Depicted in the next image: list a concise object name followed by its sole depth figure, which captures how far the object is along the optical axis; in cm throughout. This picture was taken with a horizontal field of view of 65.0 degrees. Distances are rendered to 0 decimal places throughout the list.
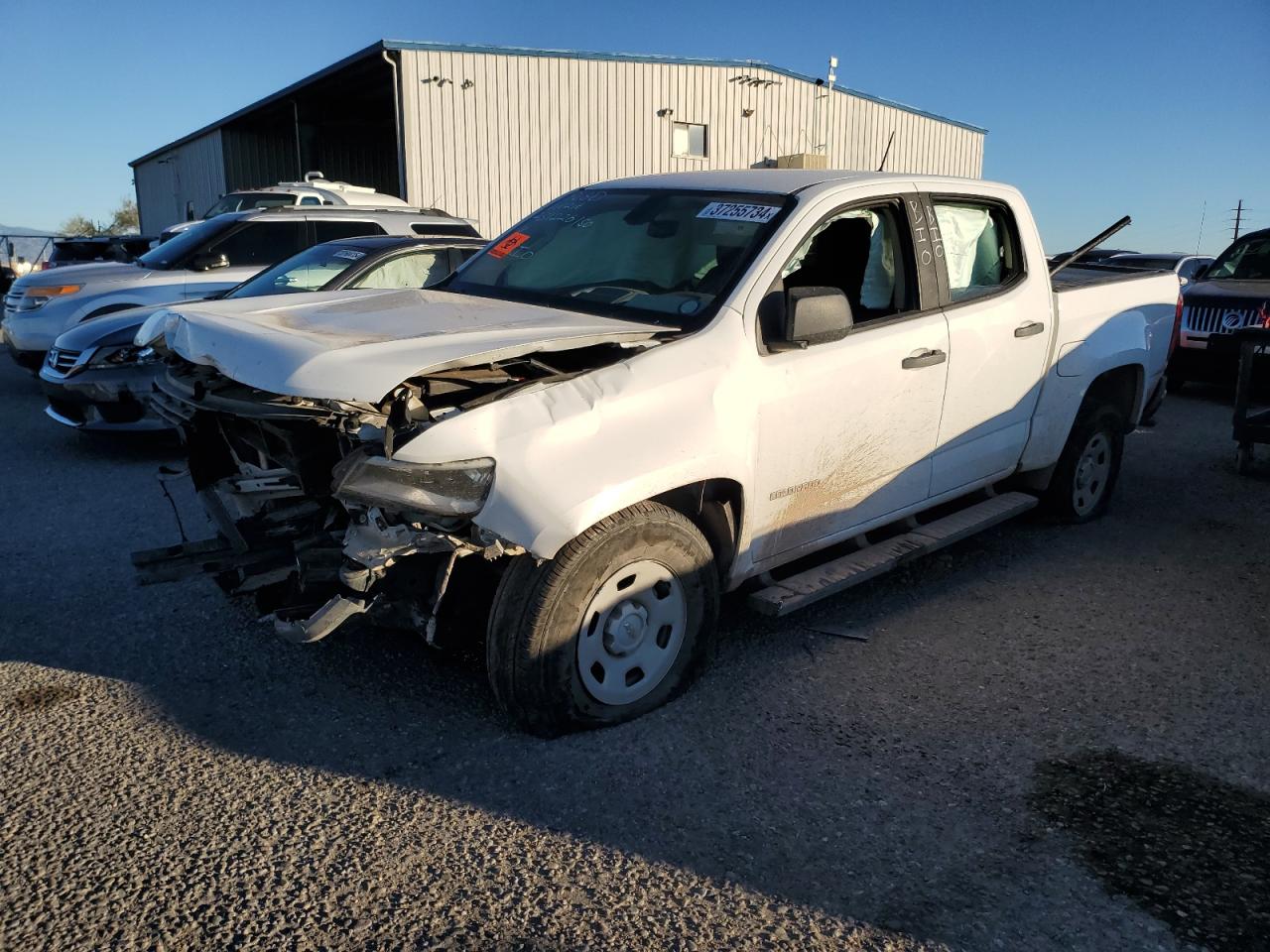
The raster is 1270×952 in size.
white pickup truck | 304
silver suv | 908
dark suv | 1053
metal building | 1888
